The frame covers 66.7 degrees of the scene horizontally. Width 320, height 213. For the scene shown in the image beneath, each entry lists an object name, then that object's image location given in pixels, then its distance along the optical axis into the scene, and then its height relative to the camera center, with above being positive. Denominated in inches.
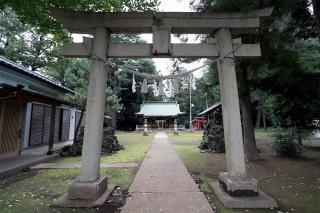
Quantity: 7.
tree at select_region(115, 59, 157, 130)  1567.4 +226.8
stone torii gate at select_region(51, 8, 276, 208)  199.5 +74.0
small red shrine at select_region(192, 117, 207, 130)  1583.4 +72.4
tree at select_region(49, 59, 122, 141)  472.7 +86.4
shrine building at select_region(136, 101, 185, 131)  1498.5 +119.0
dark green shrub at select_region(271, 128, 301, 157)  416.2 -20.1
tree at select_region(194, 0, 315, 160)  263.3 +118.9
